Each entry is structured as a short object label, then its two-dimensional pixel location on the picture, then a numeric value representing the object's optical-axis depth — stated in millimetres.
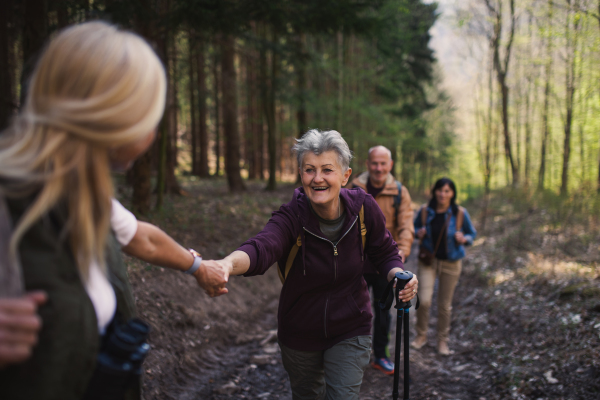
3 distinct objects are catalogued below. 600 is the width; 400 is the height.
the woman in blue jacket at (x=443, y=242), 6086
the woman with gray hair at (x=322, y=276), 2838
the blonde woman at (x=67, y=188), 1206
